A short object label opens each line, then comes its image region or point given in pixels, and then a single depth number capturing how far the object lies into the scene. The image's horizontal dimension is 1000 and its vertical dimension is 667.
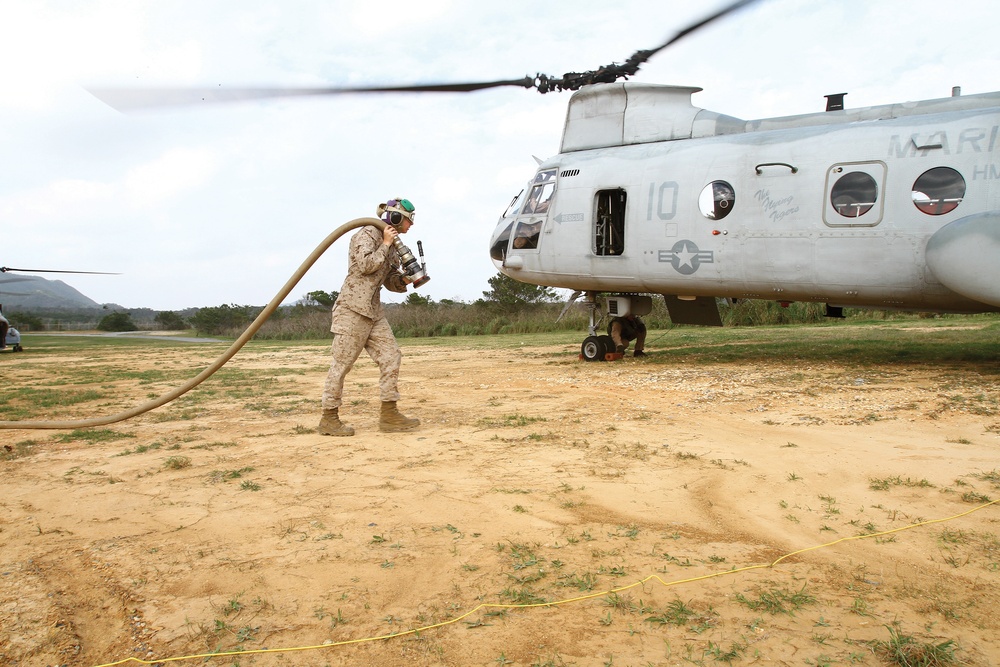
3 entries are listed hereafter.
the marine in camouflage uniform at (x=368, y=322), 5.81
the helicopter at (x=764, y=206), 7.74
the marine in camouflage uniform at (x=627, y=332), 11.20
